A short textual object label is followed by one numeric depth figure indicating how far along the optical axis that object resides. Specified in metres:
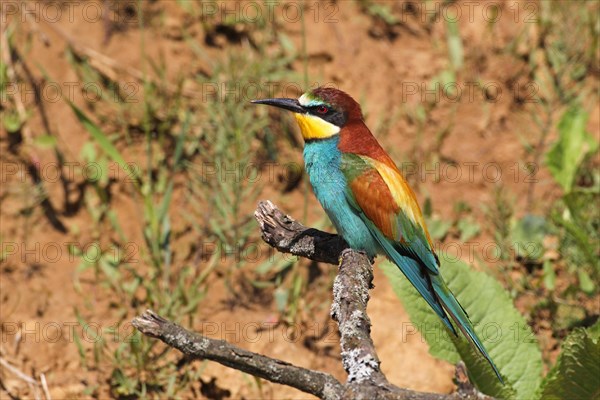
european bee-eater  6.57
